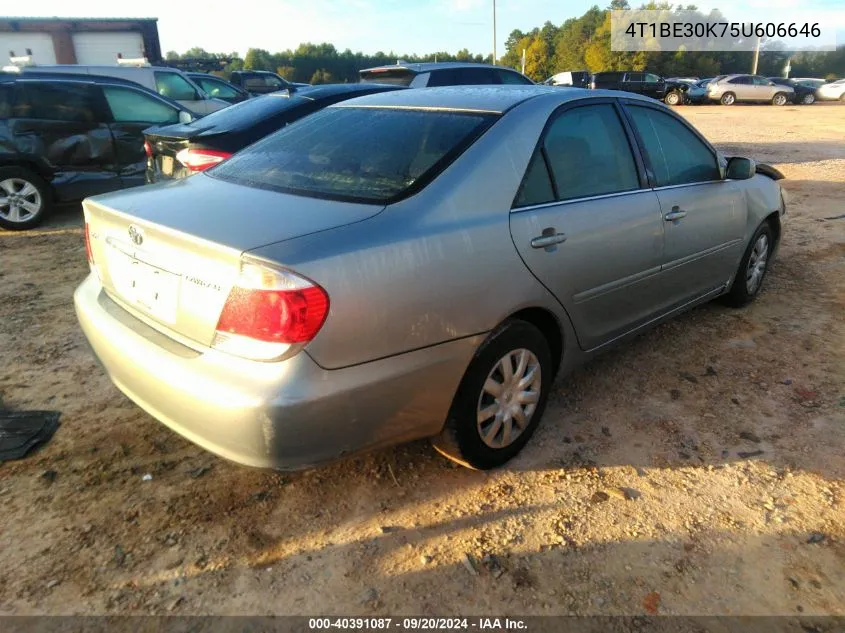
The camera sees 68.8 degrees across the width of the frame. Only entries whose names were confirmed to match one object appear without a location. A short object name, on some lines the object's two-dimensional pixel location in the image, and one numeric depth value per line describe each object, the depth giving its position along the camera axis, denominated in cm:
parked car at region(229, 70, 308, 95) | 1848
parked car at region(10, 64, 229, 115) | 1089
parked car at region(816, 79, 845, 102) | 3131
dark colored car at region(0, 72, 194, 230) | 645
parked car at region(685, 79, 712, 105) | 3066
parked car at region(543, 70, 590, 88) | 2716
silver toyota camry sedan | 192
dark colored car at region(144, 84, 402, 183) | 493
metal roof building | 3356
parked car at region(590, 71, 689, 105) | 2850
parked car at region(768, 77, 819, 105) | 3062
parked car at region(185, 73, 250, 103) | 1403
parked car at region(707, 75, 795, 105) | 3014
